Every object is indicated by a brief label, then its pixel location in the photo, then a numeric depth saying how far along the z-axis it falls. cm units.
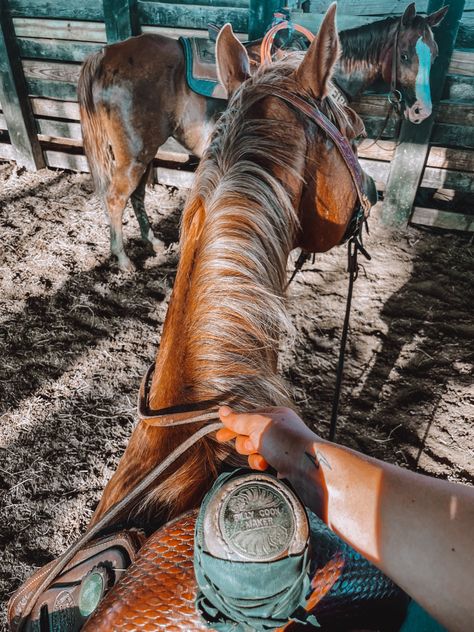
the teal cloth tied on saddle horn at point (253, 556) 49
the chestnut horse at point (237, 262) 90
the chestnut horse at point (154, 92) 327
